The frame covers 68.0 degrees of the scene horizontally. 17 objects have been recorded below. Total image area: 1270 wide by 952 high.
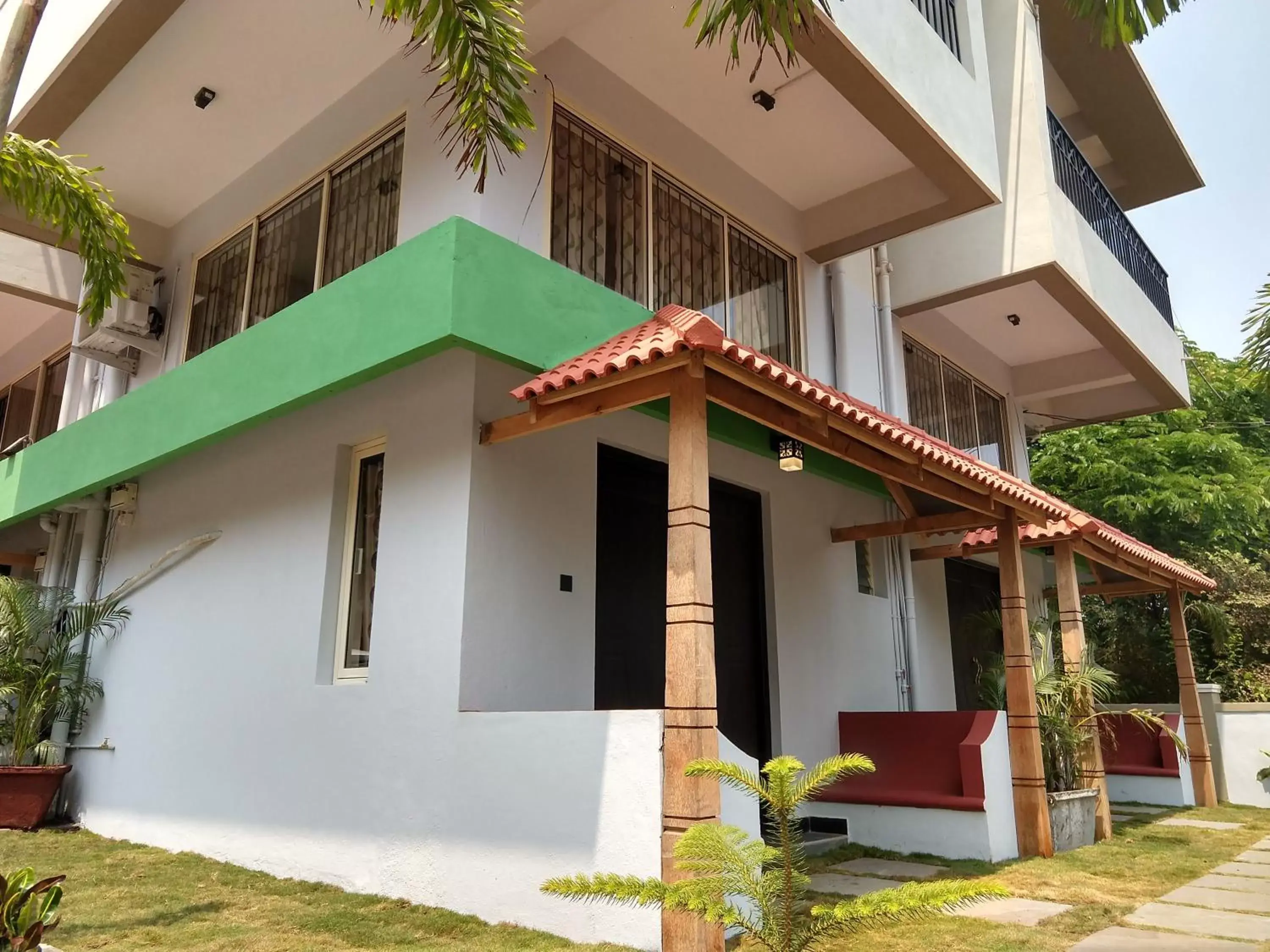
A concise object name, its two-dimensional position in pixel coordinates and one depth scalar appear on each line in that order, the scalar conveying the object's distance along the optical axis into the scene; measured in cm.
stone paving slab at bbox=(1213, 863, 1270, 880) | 699
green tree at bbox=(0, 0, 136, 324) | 680
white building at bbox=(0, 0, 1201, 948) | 604
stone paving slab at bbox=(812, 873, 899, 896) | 632
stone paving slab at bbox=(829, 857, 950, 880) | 688
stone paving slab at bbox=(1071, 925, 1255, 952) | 481
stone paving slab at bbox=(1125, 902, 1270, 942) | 518
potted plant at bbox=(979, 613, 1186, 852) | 821
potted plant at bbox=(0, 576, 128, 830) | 891
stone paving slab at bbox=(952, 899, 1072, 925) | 548
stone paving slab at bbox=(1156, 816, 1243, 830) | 976
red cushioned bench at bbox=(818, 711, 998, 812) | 772
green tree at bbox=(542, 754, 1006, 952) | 266
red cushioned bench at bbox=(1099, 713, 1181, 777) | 1178
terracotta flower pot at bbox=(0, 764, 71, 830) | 882
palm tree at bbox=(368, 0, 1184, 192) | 536
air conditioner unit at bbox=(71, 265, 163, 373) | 984
